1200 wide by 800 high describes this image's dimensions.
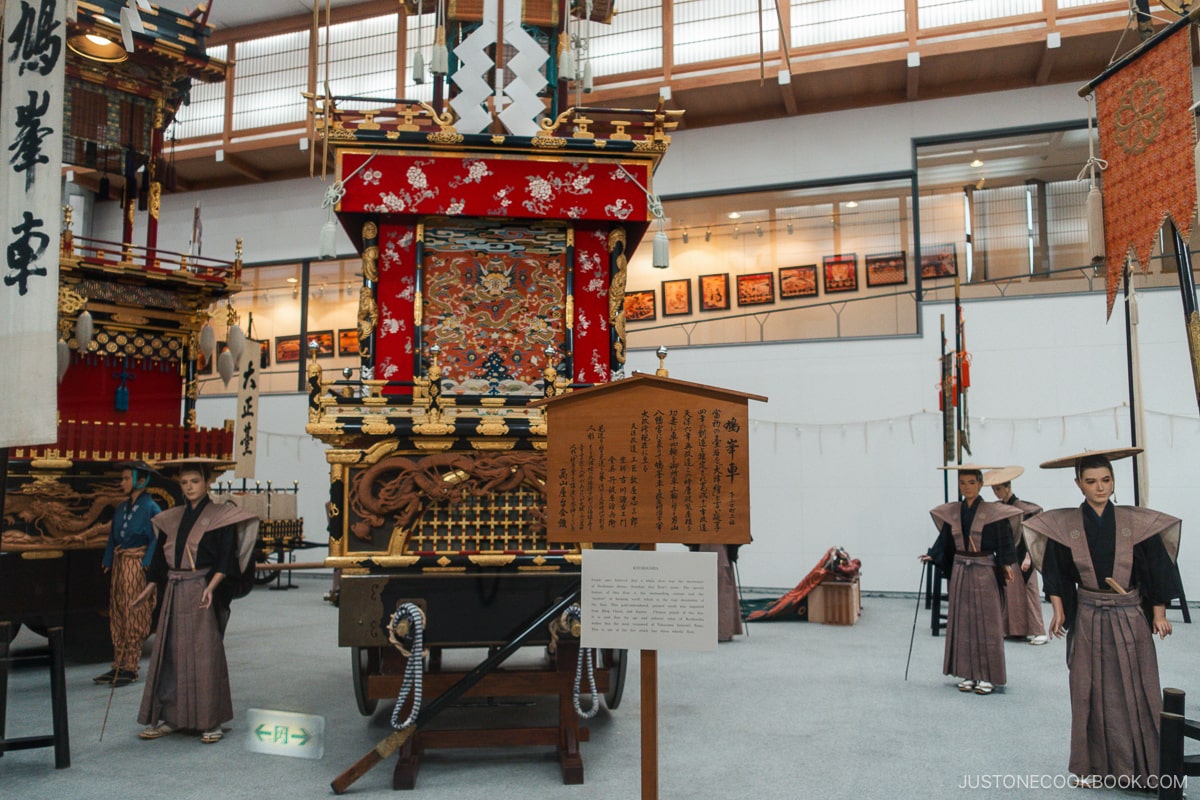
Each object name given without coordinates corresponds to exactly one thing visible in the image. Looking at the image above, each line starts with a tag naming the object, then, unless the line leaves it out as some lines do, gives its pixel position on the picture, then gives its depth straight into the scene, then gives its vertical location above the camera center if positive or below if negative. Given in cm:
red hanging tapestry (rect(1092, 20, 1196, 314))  351 +135
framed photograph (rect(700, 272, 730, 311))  1182 +225
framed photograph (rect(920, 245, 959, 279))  1090 +247
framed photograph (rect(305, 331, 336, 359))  1366 +184
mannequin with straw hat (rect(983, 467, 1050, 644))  742 -139
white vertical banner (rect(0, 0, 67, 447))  309 +95
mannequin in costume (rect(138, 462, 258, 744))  468 -88
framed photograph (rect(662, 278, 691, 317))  1203 +221
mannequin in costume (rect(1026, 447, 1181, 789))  378 -74
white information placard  248 -44
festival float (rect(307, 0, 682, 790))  418 +64
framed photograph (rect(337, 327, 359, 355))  1357 +183
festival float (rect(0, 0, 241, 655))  682 +110
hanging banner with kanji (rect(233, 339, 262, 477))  1032 +50
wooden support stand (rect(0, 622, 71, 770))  400 -119
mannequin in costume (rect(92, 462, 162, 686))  611 -80
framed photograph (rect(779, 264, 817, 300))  1146 +233
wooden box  855 -153
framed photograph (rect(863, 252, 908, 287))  1111 +241
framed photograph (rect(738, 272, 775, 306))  1162 +226
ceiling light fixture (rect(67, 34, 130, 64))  841 +410
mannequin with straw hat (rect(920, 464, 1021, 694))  570 -86
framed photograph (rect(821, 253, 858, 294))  1130 +242
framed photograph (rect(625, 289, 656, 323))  1220 +213
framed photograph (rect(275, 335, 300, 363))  1373 +173
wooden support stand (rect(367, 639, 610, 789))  411 -118
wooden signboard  260 -4
